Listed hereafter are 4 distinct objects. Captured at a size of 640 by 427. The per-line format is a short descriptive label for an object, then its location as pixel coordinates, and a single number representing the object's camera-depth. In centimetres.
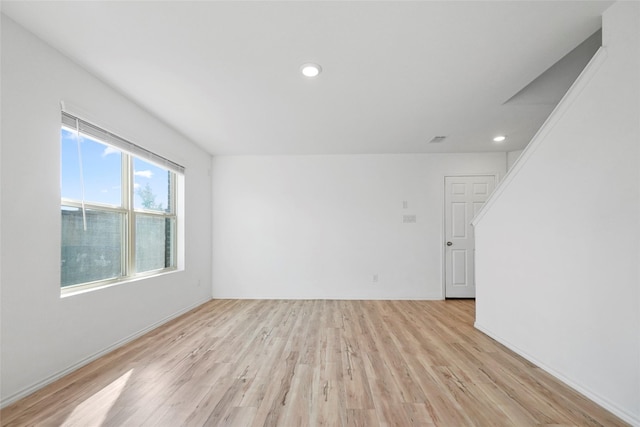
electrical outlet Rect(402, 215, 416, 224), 485
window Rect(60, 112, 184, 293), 234
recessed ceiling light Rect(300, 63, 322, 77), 222
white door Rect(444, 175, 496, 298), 480
